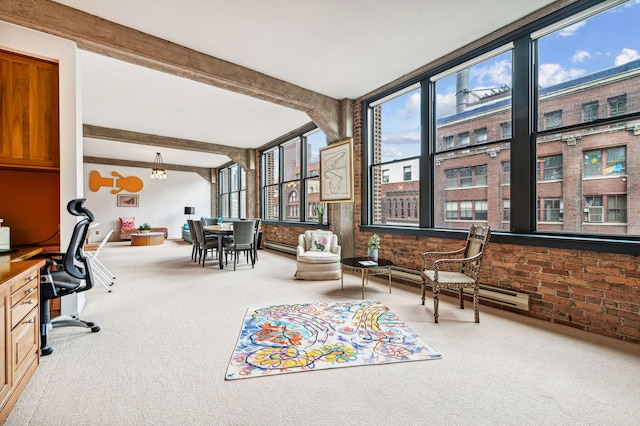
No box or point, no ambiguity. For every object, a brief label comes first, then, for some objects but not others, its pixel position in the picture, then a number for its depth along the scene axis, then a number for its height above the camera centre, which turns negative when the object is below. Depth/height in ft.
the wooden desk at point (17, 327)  5.18 -2.35
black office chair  7.86 -1.88
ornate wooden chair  9.90 -2.27
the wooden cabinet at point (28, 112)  9.02 +3.30
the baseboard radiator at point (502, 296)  10.28 -3.25
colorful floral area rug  7.15 -3.76
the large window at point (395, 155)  15.21 +3.18
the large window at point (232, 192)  36.45 +2.84
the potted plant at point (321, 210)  20.90 +0.13
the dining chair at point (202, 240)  19.69 -1.97
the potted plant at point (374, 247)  13.69 -1.71
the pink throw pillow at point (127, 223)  36.29 -1.29
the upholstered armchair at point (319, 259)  15.53 -2.59
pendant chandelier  28.78 +6.14
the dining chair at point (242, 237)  18.53 -1.63
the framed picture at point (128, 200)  37.06 +1.67
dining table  18.88 -1.41
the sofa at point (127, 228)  35.81 -1.91
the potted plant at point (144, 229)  34.22 -1.95
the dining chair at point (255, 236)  19.79 -1.67
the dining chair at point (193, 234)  20.73 -1.60
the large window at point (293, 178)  23.95 +3.14
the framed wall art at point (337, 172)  17.99 +2.61
